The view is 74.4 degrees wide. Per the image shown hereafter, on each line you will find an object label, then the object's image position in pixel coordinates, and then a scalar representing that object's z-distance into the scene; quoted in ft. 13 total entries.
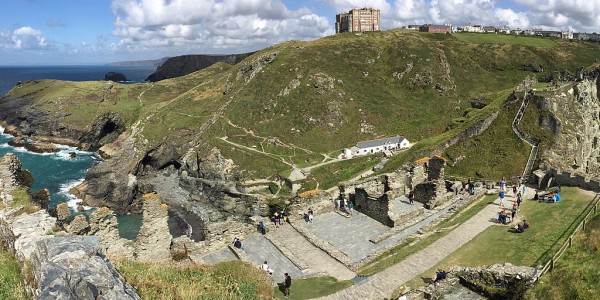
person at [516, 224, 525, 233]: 69.57
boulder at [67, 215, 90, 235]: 65.05
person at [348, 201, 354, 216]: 93.67
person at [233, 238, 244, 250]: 74.95
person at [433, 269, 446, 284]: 58.39
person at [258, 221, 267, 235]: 81.71
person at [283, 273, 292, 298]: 60.54
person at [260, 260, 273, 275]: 66.39
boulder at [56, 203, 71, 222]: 66.21
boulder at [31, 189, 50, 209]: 78.02
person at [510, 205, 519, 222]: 76.65
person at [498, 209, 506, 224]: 76.12
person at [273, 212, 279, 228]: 85.44
